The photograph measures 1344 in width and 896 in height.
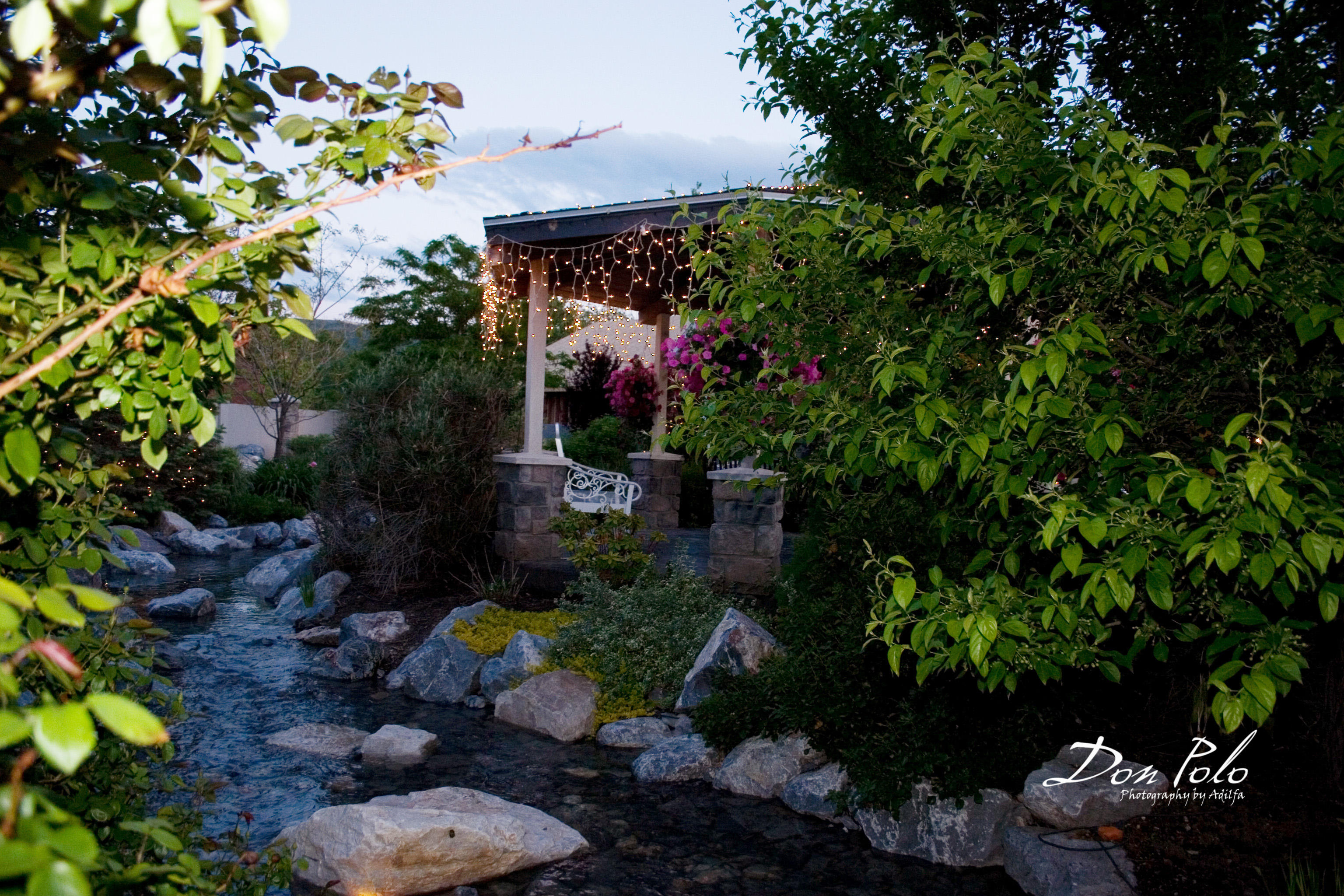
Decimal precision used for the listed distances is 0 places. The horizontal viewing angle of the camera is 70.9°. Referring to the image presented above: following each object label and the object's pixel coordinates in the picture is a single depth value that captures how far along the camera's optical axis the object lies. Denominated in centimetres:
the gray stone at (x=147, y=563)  1150
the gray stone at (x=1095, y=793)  378
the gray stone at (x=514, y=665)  654
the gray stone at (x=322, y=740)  551
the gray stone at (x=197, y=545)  1343
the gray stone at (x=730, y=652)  558
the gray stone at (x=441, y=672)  677
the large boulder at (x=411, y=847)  371
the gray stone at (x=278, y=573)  1043
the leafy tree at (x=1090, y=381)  181
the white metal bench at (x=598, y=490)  848
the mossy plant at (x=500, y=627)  709
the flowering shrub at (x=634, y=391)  1007
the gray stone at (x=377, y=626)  762
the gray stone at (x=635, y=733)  568
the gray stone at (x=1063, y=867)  351
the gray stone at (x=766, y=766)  481
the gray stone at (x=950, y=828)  400
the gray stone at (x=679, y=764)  507
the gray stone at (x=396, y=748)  536
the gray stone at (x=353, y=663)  733
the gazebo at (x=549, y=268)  840
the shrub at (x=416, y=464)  864
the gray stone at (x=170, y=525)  1372
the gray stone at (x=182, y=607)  920
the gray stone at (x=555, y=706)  588
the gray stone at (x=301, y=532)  1440
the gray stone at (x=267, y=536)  1437
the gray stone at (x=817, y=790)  451
